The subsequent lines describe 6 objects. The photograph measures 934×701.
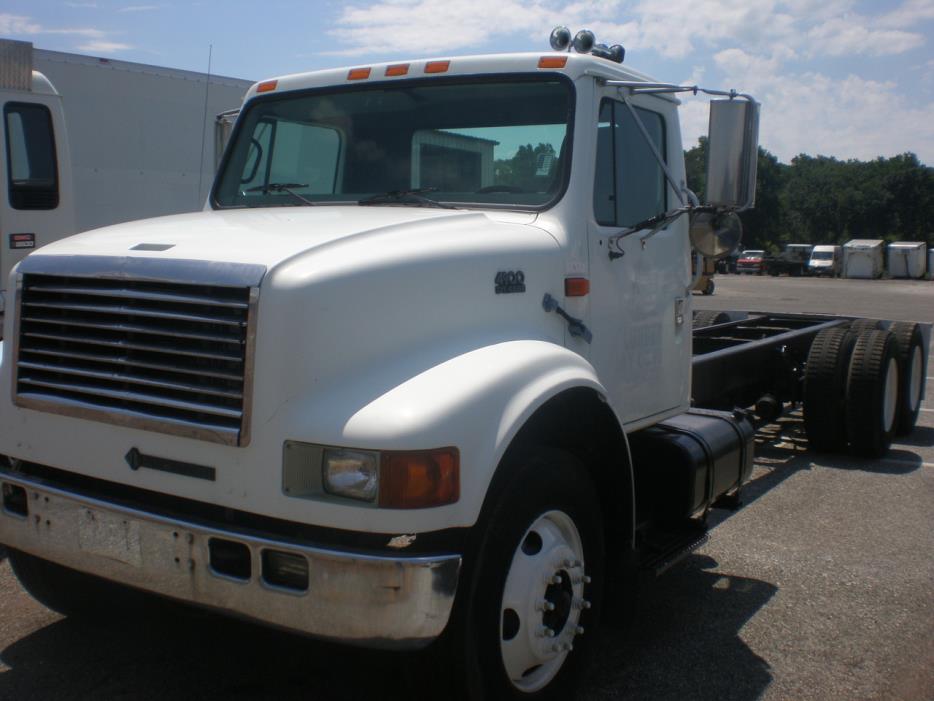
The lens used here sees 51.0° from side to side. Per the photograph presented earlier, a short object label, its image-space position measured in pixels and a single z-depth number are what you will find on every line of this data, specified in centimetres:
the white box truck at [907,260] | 5984
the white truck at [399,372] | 276
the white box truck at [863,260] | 5938
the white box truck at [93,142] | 857
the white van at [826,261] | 6078
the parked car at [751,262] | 6147
